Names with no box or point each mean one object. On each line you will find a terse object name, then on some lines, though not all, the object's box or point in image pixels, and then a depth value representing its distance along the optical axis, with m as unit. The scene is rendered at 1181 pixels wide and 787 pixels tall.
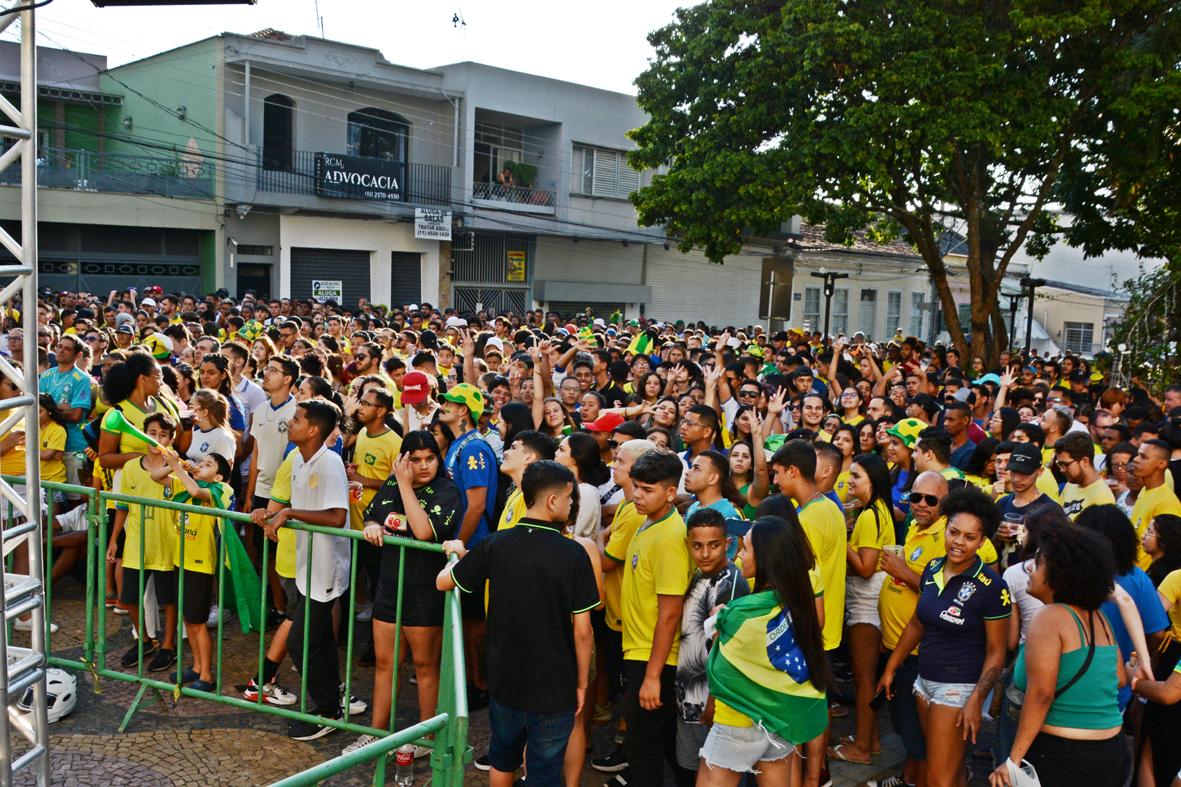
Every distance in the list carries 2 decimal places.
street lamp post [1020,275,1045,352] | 19.67
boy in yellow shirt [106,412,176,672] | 6.10
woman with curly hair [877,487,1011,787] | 4.59
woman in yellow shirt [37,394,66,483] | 7.44
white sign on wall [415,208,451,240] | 27.88
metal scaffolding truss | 4.55
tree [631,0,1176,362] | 16.83
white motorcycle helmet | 5.79
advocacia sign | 25.80
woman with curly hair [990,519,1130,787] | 4.02
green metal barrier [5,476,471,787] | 4.50
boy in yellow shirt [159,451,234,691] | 5.98
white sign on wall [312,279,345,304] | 26.77
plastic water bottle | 5.20
